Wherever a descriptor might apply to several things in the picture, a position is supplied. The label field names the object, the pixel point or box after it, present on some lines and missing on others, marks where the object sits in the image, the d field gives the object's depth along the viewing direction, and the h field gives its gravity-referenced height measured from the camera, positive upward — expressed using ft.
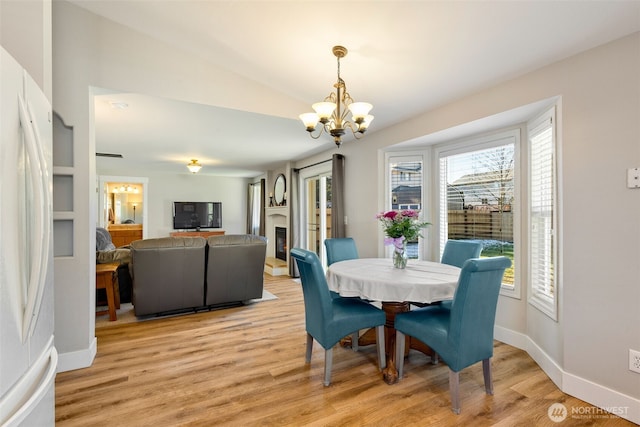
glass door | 18.15 +0.15
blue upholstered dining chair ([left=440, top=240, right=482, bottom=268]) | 9.68 -1.24
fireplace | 22.90 -2.20
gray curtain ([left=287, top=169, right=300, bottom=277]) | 19.84 +0.16
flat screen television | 26.04 -0.04
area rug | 11.48 -4.06
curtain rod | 15.49 +3.01
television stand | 25.65 -1.60
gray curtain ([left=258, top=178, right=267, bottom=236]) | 24.77 +0.90
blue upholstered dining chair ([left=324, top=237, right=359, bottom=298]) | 11.29 -1.35
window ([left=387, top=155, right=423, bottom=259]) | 12.99 +1.32
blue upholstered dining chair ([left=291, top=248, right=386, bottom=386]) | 7.34 -2.54
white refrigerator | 2.90 -0.39
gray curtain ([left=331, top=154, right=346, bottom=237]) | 15.23 +0.88
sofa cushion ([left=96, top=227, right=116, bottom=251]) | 15.98 -1.40
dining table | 7.24 -1.77
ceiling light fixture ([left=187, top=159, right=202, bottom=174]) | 19.72 +3.24
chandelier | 7.01 +2.37
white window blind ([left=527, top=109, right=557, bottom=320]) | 7.95 +0.00
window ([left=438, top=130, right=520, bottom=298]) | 10.07 +0.73
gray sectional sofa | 11.62 -2.34
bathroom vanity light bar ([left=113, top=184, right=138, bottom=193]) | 26.63 +2.28
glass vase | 8.91 -1.24
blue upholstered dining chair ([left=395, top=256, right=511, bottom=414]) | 6.20 -2.42
